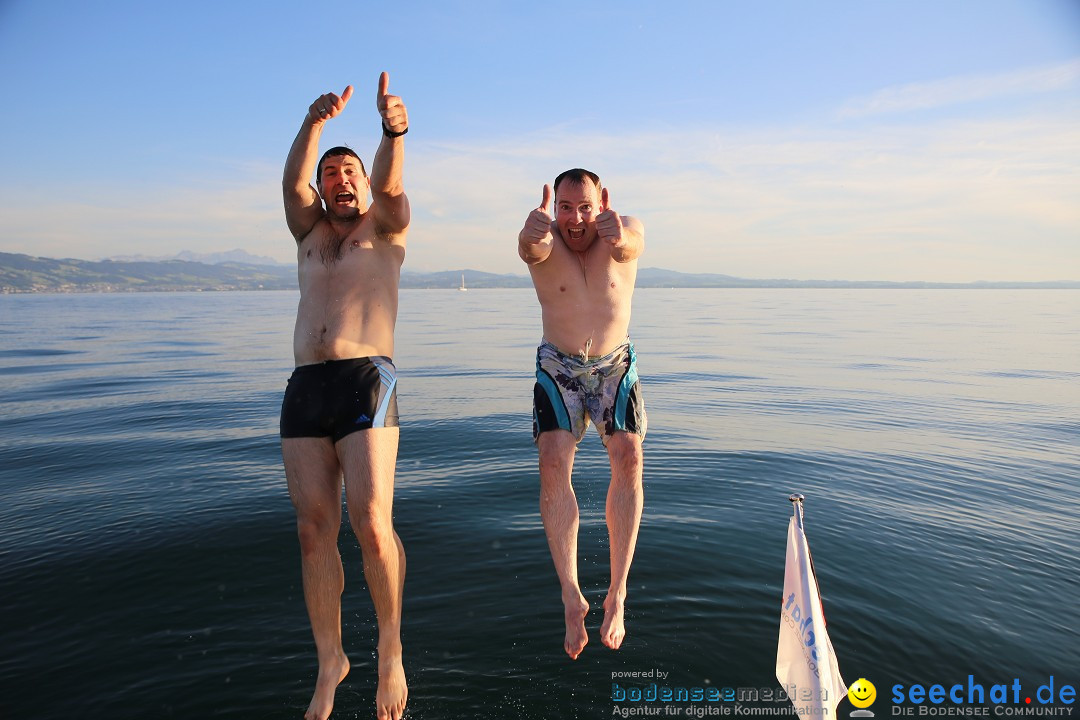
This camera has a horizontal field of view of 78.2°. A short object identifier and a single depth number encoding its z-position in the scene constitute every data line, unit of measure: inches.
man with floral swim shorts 197.9
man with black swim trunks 175.0
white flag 163.3
